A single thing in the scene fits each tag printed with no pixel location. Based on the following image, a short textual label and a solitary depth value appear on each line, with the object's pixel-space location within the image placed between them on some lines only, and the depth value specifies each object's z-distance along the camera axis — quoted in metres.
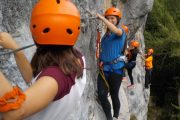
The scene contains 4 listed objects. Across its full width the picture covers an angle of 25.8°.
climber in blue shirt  5.73
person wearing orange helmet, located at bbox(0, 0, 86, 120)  1.86
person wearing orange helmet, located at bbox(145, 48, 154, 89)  13.81
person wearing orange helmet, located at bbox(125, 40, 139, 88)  10.78
